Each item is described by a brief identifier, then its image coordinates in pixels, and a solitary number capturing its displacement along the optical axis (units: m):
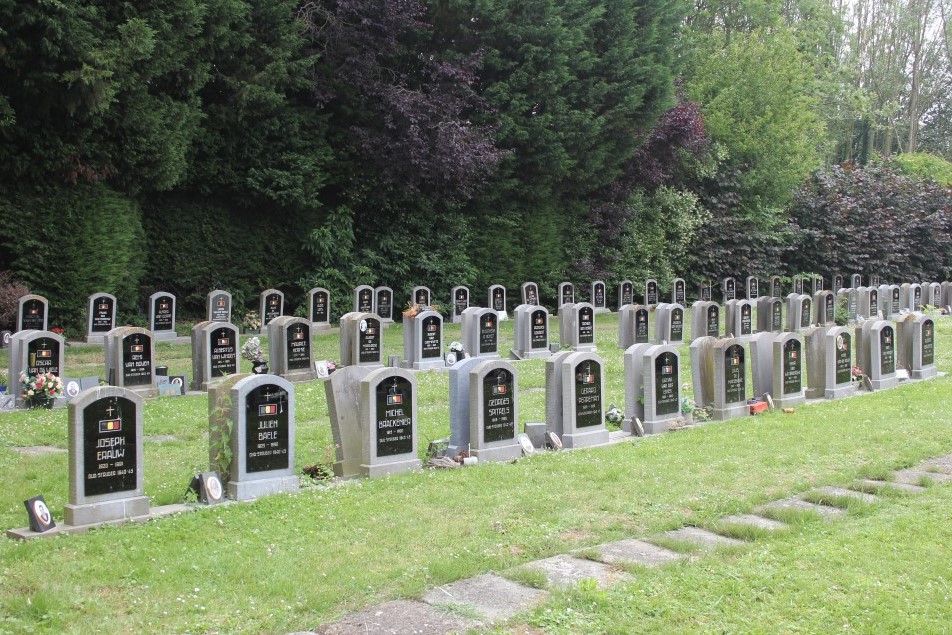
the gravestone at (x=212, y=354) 13.65
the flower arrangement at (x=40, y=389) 11.82
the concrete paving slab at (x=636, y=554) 6.02
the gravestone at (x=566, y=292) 26.52
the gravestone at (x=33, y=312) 17.39
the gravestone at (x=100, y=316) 18.83
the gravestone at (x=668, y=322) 19.20
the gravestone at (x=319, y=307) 21.44
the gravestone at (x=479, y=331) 16.77
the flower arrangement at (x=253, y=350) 14.56
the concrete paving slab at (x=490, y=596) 5.20
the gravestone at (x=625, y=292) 28.94
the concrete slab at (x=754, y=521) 6.77
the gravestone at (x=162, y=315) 19.62
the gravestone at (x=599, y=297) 28.62
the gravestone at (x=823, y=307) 23.16
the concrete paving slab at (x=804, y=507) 7.11
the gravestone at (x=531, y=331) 17.36
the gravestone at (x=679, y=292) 30.16
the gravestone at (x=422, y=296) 23.50
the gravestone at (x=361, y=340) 15.52
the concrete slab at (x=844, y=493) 7.52
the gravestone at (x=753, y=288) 32.35
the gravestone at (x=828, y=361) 12.79
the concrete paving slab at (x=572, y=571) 5.64
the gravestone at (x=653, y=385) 10.62
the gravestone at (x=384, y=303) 23.58
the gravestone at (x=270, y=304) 21.41
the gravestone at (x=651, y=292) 29.04
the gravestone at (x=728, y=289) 32.33
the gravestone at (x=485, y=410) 9.09
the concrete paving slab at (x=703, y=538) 6.33
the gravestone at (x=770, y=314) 21.70
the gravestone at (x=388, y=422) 8.35
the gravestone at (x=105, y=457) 6.74
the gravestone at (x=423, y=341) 16.14
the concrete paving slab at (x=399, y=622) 4.92
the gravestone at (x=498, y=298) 25.14
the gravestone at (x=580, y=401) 9.84
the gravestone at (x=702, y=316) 19.23
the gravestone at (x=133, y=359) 12.73
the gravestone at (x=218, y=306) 20.45
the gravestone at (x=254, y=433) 7.63
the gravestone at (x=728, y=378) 11.26
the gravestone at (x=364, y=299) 22.58
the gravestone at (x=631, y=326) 19.08
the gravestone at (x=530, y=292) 26.12
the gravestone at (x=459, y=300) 24.20
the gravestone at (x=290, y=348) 14.37
